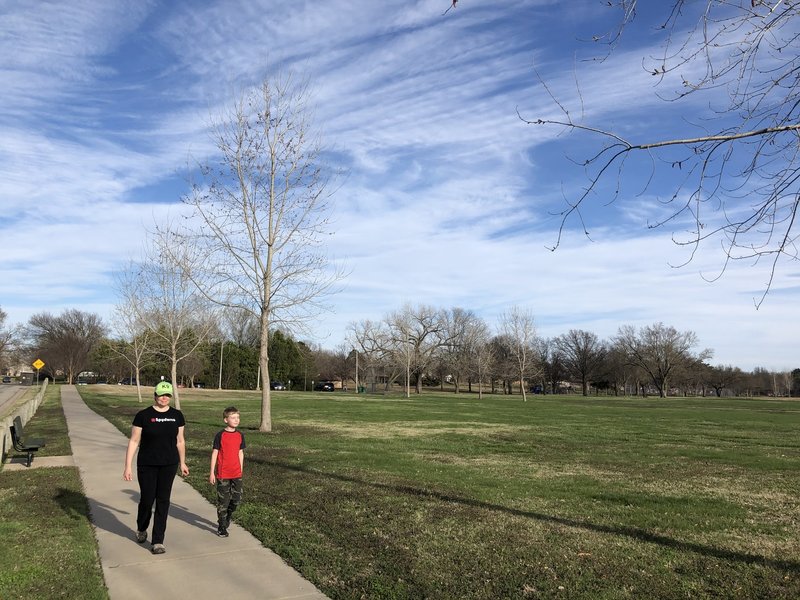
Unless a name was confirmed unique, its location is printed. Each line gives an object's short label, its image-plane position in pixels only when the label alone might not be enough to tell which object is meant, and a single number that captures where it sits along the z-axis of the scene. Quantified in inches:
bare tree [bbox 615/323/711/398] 3604.8
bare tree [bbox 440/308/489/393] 3043.8
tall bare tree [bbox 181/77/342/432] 692.7
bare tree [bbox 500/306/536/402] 2268.9
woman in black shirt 229.0
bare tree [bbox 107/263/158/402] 1232.8
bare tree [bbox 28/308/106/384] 2783.0
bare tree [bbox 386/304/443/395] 2726.4
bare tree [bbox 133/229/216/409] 1051.6
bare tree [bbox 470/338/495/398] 2417.6
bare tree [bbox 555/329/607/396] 3779.3
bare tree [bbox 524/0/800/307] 140.3
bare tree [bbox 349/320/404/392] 2950.3
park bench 432.5
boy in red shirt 246.1
